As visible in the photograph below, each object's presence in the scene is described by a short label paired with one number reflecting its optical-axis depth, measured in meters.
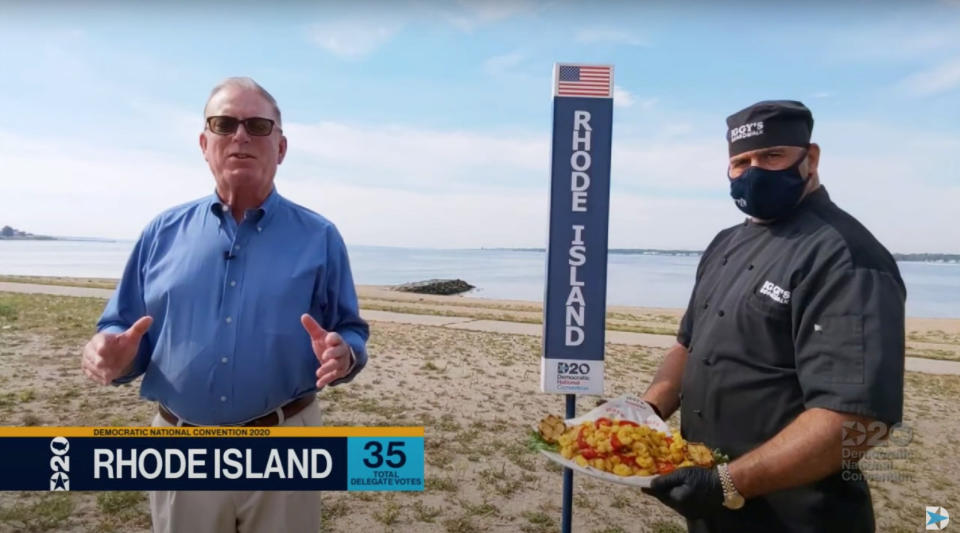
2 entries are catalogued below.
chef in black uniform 1.71
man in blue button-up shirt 2.35
